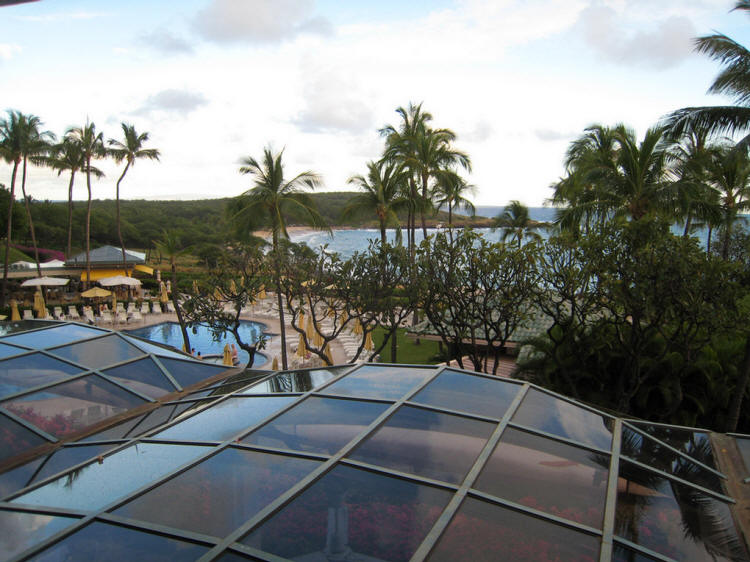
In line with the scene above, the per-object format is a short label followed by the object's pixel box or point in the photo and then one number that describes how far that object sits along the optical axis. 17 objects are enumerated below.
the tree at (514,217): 38.34
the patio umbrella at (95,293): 32.81
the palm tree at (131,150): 39.03
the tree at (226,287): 18.58
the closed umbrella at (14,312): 28.15
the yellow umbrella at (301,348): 21.31
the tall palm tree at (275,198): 22.17
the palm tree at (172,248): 25.06
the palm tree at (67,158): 38.66
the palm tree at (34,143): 35.94
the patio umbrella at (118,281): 34.94
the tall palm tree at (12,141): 35.22
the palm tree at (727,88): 12.74
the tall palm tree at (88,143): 38.62
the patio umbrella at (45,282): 34.09
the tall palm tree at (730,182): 21.88
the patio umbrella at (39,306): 30.33
